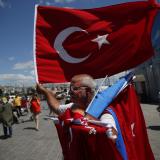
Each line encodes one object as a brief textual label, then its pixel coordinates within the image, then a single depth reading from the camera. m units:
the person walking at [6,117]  6.79
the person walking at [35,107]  7.57
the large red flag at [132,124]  1.48
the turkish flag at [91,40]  1.93
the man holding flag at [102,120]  1.37
